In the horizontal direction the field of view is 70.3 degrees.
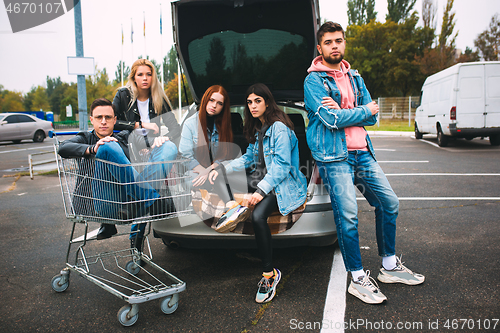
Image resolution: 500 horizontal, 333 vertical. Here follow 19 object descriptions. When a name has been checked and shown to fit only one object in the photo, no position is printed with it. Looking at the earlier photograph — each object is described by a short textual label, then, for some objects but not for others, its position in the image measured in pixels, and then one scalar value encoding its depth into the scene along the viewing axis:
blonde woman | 3.22
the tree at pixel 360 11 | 44.16
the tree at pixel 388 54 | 33.59
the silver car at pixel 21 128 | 17.16
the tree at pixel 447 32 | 28.58
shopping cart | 2.36
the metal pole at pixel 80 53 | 8.12
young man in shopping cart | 2.36
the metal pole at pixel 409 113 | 22.15
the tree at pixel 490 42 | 25.78
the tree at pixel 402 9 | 40.25
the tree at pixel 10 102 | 74.94
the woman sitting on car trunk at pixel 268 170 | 2.55
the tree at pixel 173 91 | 41.25
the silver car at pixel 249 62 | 2.74
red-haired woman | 3.17
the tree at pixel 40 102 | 82.88
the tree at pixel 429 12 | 33.81
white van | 10.37
